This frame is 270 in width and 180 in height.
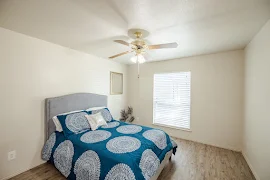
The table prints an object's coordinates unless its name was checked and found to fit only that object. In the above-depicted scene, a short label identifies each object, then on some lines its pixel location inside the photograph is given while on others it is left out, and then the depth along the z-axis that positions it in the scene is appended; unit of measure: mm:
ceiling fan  1898
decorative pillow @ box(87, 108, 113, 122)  2979
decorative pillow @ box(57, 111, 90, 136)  2242
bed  1500
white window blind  3564
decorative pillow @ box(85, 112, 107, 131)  2519
